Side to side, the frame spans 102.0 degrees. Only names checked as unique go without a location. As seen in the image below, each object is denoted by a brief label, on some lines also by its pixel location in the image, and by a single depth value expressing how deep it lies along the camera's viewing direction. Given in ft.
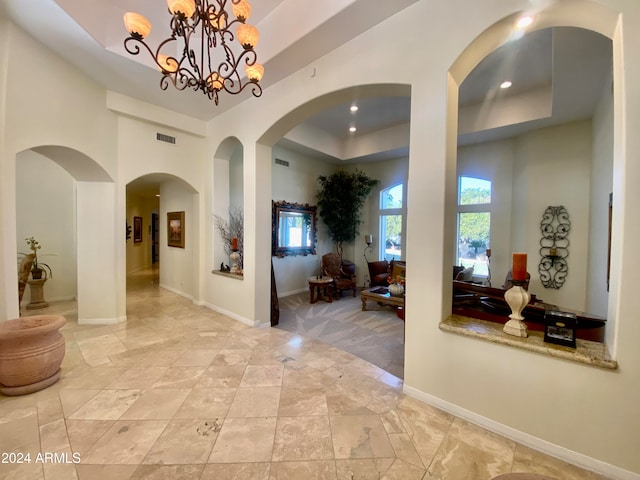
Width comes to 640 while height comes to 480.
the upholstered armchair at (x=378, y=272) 20.86
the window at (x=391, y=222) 23.22
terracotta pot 7.58
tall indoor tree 23.15
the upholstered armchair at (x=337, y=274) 20.61
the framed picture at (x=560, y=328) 5.91
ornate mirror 20.62
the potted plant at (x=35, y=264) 15.48
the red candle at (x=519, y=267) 6.44
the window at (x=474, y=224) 18.95
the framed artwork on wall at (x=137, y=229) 29.89
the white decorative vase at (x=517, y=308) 6.45
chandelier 6.30
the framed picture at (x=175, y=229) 20.26
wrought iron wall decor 15.02
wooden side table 19.10
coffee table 14.51
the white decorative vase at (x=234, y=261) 15.35
